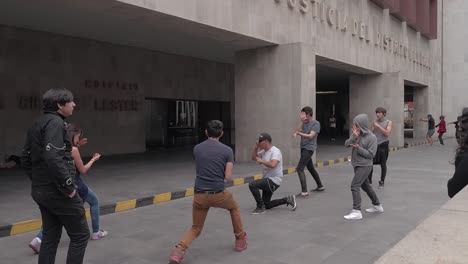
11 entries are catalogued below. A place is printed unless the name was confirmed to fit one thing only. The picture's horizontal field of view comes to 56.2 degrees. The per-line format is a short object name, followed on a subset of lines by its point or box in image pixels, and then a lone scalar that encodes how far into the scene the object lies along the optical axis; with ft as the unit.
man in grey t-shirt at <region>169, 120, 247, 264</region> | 15.46
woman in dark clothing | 9.24
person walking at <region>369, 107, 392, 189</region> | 31.04
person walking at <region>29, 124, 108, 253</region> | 16.38
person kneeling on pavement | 21.72
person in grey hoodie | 21.86
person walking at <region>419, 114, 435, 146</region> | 76.23
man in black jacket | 11.28
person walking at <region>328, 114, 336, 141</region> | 98.50
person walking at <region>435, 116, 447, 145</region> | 77.41
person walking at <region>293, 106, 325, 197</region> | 27.14
